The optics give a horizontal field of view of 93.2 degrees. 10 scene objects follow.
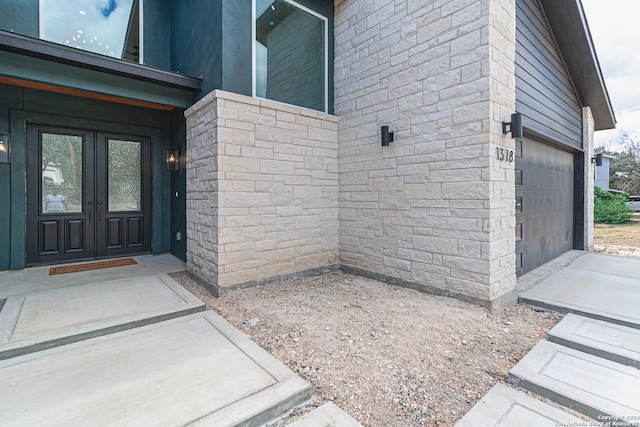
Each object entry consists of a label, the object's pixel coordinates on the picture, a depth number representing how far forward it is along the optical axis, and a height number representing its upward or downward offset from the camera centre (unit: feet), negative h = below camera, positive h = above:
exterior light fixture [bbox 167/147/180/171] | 18.51 +3.16
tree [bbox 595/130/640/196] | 61.26 +8.16
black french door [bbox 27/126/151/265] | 15.98 +0.86
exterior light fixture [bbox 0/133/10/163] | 14.53 +3.03
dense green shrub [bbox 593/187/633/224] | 37.47 -0.06
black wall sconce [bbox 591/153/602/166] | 23.04 +3.66
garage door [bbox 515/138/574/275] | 14.41 +0.24
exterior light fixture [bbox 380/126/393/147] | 13.38 +3.21
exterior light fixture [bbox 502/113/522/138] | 10.80 +2.96
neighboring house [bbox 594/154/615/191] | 54.39 +5.72
